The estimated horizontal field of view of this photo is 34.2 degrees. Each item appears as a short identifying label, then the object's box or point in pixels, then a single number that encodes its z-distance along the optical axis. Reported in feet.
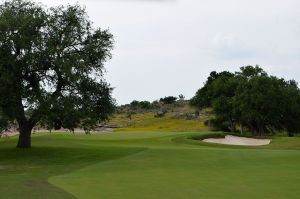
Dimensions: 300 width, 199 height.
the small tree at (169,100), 505.09
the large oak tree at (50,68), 110.01
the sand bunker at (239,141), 173.91
